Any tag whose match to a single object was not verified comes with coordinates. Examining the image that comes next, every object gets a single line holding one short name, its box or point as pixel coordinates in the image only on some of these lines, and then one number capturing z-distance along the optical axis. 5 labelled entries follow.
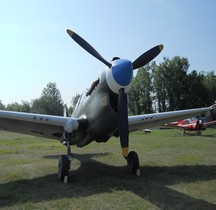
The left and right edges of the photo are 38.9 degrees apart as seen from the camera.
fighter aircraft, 6.94
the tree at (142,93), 81.44
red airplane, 27.10
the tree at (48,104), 112.12
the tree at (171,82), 73.44
